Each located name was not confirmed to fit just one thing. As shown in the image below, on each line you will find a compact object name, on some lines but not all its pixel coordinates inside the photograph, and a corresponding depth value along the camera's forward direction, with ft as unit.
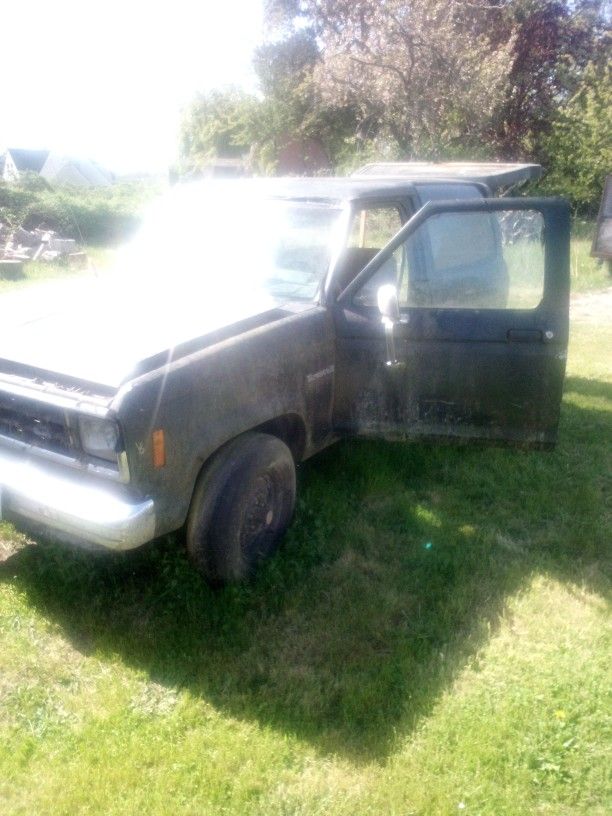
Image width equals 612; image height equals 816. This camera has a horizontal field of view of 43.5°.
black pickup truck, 10.42
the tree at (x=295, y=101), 69.10
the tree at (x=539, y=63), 59.72
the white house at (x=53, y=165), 169.78
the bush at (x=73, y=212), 61.11
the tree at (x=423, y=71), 51.78
